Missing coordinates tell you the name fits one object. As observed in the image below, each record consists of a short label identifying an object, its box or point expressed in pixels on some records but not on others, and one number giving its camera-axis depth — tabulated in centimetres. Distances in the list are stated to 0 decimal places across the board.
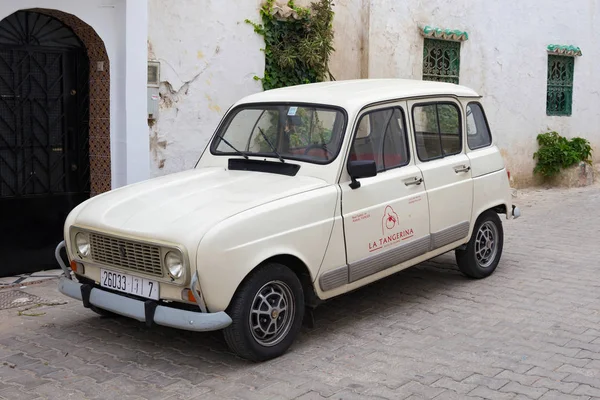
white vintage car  469
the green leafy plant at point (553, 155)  1358
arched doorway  707
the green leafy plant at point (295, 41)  919
